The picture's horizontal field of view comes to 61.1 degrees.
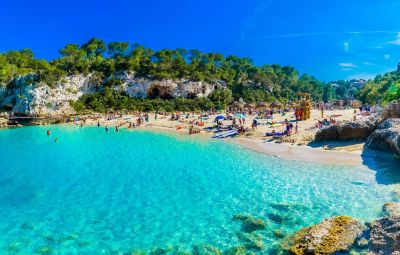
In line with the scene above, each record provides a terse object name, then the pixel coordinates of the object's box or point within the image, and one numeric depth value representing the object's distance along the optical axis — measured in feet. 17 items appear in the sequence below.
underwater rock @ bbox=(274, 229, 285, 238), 44.59
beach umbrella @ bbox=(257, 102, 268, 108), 256.62
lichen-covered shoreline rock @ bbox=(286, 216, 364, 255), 38.01
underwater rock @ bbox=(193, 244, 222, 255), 41.12
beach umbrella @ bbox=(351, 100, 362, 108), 234.17
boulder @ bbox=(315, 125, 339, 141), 106.52
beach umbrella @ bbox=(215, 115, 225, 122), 172.29
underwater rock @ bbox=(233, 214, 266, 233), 47.53
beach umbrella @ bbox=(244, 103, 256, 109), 255.33
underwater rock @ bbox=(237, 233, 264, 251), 41.96
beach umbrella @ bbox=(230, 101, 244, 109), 254.72
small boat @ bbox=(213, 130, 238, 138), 140.95
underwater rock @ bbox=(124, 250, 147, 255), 41.63
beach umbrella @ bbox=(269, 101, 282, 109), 239.34
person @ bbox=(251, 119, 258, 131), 146.94
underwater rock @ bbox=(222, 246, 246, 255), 40.83
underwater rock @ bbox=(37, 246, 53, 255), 42.19
